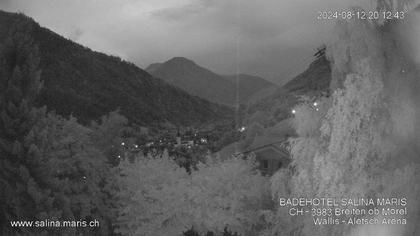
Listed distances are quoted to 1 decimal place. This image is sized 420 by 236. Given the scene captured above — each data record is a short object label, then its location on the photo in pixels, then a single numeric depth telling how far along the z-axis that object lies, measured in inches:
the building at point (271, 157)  1836.9
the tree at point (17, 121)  1103.6
